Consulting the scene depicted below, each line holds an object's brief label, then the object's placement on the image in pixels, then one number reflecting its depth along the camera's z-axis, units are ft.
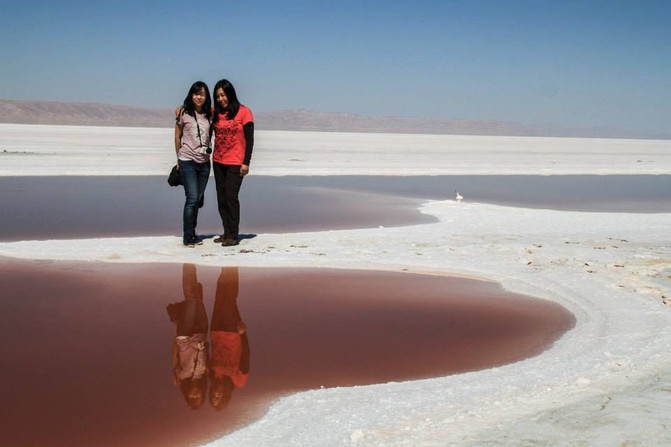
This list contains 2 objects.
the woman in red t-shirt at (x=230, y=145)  29.73
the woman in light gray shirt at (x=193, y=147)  29.53
